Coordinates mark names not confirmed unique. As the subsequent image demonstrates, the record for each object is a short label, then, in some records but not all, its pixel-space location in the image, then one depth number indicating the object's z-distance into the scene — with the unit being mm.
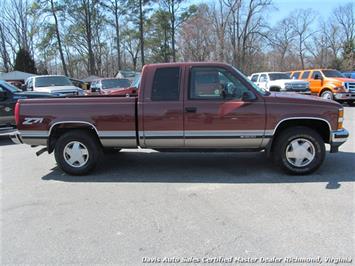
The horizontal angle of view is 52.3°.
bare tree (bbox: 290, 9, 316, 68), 80056
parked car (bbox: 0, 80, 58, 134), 10219
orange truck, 17281
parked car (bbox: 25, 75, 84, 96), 15711
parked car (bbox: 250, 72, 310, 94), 19141
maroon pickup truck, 5664
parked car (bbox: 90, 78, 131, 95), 18634
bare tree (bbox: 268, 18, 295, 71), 75269
